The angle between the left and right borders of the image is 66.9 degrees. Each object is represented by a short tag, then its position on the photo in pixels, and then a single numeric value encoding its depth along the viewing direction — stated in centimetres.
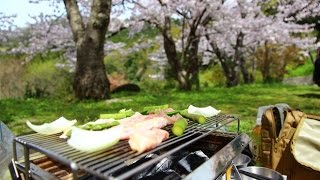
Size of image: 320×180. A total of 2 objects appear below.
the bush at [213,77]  1261
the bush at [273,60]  1286
